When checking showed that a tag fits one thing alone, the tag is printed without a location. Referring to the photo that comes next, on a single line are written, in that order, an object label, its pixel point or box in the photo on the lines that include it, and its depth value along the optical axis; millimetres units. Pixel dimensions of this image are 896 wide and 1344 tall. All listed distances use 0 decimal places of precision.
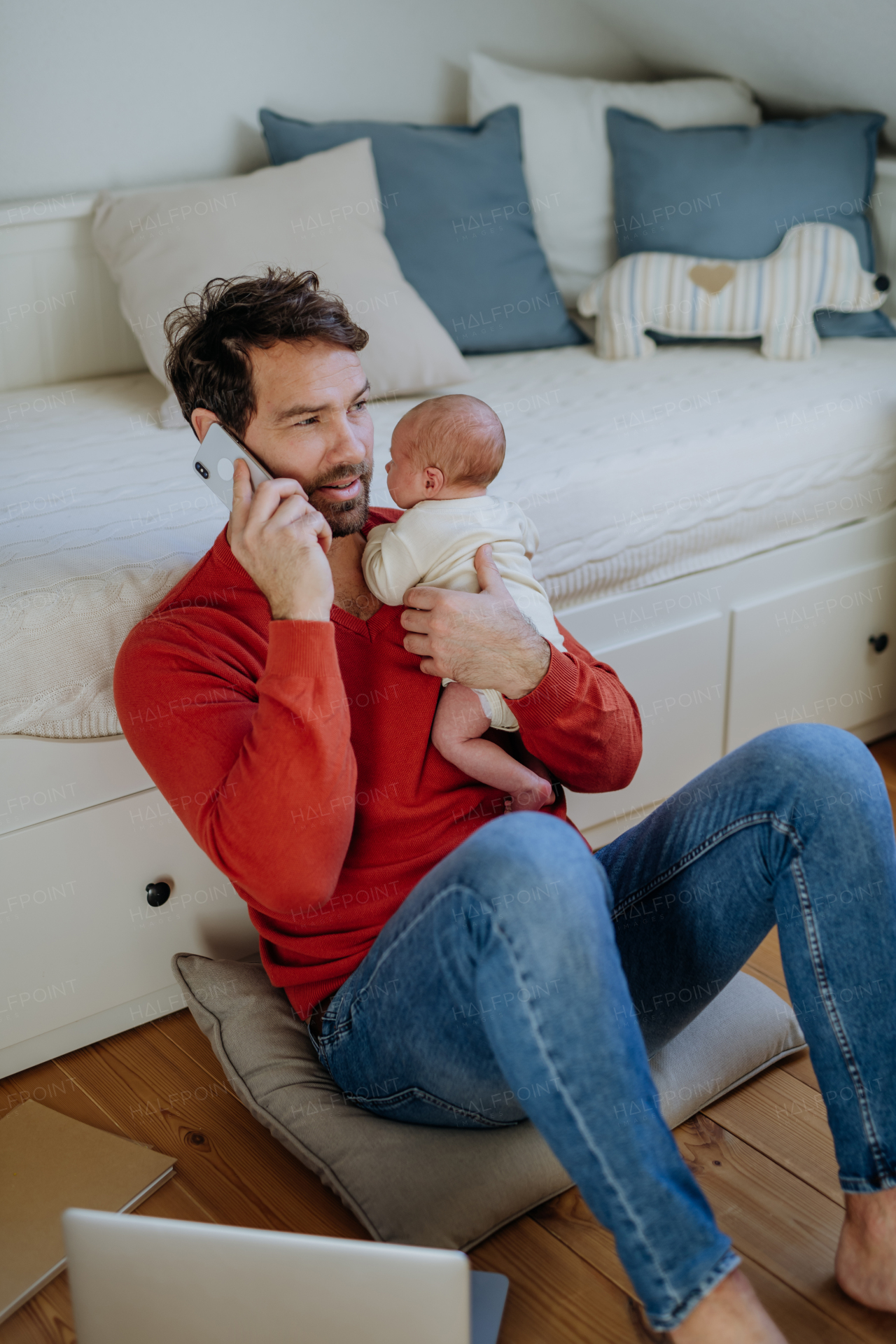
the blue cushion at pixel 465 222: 2219
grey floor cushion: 1167
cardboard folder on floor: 1184
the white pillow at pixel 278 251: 1979
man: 881
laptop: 885
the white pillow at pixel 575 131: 2406
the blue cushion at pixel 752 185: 2273
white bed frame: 1382
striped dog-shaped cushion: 2232
